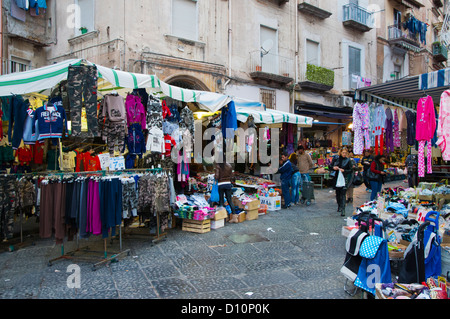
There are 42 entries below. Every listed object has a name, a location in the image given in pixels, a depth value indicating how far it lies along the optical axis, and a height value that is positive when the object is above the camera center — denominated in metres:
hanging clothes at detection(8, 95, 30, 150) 6.19 +0.82
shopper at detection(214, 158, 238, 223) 7.86 -0.61
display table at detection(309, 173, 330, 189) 14.41 -0.96
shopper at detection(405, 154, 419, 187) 11.99 -0.56
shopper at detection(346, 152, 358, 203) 10.46 -1.24
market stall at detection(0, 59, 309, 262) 5.09 +0.08
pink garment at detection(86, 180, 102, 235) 4.99 -0.83
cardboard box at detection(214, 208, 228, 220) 7.29 -1.31
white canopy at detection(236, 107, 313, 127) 9.79 +1.32
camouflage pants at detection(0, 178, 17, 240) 5.42 -0.82
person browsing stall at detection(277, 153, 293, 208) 9.95 -0.62
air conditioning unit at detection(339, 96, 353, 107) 19.07 +3.33
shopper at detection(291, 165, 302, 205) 10.22 -0.86
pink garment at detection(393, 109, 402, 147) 8.30 +0.70
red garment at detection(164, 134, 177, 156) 6.88 +0.31
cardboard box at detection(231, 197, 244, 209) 8.41 -1.20
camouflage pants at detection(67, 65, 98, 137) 5.06 +1.03
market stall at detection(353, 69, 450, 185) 6.64 +1.02
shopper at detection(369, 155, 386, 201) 8.80 -0.47
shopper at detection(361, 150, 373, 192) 9.10 -0.25
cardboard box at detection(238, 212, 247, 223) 8.06 -1.52
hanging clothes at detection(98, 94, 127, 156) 5.73 +0.67
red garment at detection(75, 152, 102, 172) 8.36 -0.09
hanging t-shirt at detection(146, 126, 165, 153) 6.36 +0.34
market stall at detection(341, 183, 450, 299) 3.28 -1.18
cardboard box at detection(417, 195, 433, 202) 6.63 -0.84
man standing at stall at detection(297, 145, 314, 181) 11.16 -0.19
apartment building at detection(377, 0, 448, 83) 21.80 +8.48
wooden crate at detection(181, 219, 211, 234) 6.94 -1.50
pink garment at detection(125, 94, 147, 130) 6.07 +0.89
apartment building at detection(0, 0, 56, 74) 12.18 +4.98
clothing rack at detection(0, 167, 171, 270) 5.09 -1.61
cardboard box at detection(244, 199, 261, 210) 8.27 -1.24
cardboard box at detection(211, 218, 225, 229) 7.29 -1.52
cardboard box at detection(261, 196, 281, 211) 9.55 -1.34
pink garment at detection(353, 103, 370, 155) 7.69 +0.75
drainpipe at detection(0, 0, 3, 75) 11.84 +4.50
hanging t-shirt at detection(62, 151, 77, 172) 8.22 -0.09
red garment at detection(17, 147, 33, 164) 7.46 +0.08
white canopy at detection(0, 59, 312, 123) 5.20 +1.33
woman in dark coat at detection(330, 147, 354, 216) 8.81 -0.39
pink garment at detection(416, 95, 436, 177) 5.62 +0.65
